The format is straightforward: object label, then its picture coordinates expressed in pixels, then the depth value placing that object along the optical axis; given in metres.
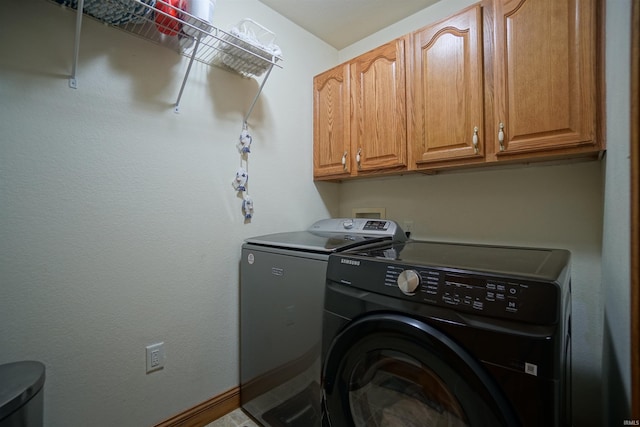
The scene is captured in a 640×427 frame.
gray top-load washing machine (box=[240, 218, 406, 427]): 1.18
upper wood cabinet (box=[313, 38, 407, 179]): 1.52
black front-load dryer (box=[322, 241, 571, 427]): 0.66
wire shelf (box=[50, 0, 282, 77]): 1.09
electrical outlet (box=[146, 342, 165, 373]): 1.31
